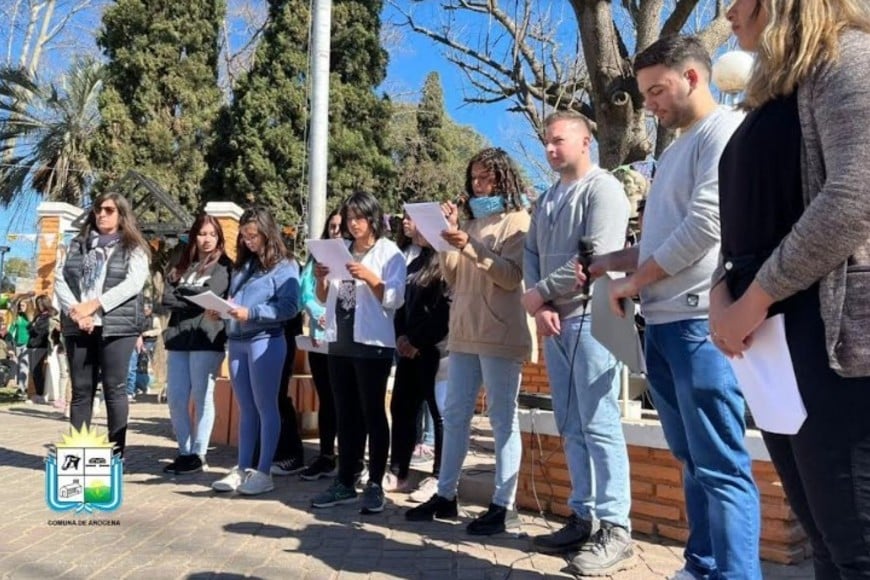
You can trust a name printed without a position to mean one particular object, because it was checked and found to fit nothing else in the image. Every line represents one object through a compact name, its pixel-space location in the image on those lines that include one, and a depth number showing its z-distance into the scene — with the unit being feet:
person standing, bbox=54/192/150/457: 17.21
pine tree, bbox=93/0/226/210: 67.62
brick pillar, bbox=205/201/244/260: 42.45
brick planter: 11.47
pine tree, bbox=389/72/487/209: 89.45
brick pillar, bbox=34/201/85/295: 48.73
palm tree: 73.15
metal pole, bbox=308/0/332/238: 26.04
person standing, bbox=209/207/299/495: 16.19
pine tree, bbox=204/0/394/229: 62.59
